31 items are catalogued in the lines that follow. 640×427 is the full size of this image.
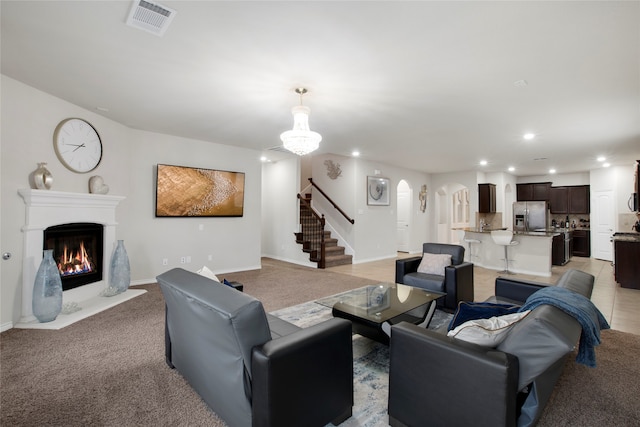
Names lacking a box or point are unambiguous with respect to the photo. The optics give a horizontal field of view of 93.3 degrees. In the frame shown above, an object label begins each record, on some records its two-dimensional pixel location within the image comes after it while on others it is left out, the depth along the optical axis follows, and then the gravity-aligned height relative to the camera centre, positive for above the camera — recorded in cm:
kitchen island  602 -78
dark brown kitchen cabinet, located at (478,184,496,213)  905 +55
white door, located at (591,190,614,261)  810 -22
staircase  688 -63
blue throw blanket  151 -49
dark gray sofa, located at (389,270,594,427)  136 -78
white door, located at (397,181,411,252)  942 +3
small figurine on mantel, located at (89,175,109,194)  411 +40
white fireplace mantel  323 -23
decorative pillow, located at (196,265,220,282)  256 -50
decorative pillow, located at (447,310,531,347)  156 -59
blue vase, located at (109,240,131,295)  427 -82
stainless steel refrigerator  870 +1
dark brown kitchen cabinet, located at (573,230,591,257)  873 -76
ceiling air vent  200 +138
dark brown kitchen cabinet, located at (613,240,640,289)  501 -78
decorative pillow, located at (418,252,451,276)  406 -65
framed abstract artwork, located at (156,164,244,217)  516 +42
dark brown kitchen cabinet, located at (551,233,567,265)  717 -79
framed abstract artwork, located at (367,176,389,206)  771 +65
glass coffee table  260 -88
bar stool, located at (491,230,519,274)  595 -45
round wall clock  368 +89
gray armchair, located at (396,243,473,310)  371 -80
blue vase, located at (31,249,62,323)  315 -82
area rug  185 -122
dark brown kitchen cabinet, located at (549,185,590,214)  923 +54
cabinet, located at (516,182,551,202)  997 +85
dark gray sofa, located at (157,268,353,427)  142 -76
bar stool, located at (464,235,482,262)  696 -60
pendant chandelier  326 +87
